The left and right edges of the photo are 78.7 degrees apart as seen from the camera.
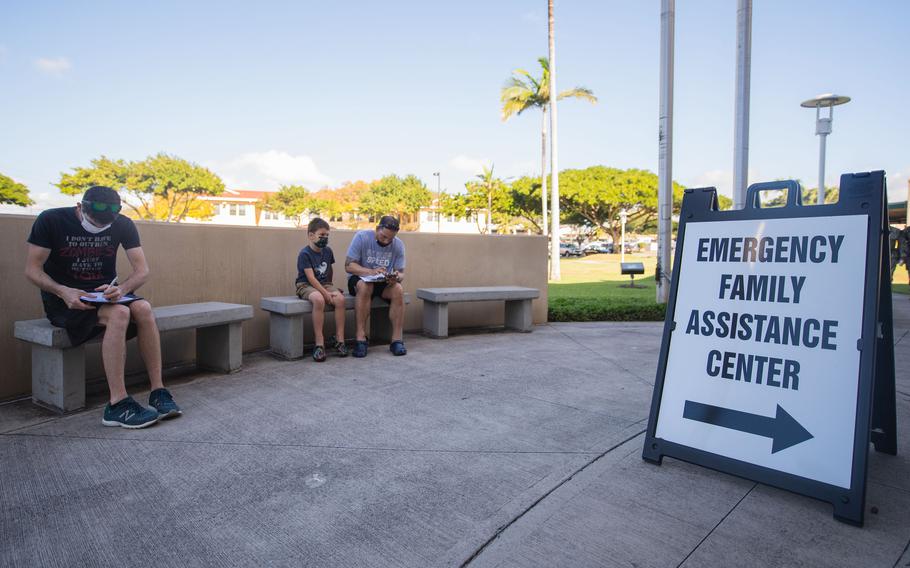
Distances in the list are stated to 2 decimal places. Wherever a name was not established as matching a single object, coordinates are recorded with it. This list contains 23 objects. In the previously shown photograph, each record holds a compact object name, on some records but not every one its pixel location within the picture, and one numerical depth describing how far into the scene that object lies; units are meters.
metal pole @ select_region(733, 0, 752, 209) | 9.76
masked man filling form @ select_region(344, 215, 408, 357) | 5.95
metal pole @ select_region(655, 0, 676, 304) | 10.04
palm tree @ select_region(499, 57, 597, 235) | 30.66
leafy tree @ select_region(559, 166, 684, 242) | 49.81
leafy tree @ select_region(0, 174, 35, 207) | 56.28
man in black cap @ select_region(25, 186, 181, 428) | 3.70
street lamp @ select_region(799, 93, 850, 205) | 15.16
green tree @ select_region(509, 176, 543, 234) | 52.16
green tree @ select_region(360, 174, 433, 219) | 77.00
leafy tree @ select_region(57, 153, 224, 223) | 56.06
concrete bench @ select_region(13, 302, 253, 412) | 3.81
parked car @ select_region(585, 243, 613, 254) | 59.82
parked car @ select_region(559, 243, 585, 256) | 54.88
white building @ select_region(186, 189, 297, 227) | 85.75
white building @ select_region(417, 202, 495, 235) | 84.05
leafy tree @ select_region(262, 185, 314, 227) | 75.94
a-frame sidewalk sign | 2.54
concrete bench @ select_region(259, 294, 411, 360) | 5.54
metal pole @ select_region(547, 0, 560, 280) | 23.41
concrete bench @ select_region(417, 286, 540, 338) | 6.95
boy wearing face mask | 5.63
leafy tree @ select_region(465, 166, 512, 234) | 55.00
